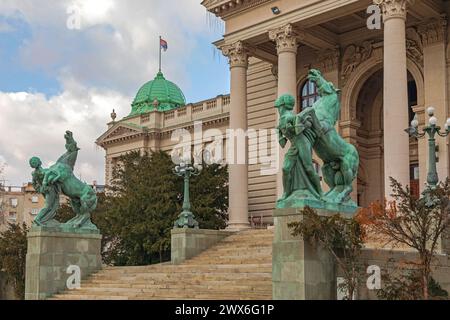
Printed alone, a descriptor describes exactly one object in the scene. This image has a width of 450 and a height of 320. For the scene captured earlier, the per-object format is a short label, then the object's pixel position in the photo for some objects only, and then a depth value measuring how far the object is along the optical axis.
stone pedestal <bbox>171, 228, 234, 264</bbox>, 26.83
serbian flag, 61.94
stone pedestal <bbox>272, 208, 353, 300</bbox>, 13.67
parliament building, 27.17
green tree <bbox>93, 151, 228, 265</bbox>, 32.22
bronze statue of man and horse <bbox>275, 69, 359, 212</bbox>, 14.54
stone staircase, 19.13
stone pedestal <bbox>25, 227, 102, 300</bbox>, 21.92
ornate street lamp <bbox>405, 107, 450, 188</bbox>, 19.98
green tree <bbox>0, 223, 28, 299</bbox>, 26.75
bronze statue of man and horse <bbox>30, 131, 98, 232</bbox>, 22.44
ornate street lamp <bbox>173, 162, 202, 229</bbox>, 27.13
